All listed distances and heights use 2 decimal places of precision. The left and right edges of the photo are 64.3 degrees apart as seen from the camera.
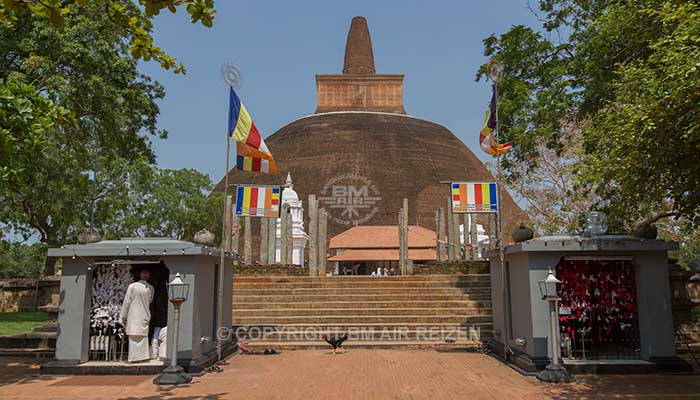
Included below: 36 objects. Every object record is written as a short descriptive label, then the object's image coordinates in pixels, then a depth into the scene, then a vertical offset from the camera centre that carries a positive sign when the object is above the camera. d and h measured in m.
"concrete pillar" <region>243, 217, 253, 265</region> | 20.82 +1.79
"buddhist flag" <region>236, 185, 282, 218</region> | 14.41 +2.28
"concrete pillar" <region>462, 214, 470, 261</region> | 21.22 +2.11
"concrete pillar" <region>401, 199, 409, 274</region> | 19.97 +2.02
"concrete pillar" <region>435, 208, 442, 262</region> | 21.09 +2.15
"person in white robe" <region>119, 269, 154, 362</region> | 9.02 -0.44
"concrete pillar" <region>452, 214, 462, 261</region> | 20.15 +1.98
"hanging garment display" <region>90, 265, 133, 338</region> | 9.53 -0.11
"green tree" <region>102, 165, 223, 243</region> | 29.98 +4.73
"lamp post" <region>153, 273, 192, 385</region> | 8.14 -0.79
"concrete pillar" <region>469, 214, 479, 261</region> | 21.14 +2.18
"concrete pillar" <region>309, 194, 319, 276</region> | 18.75 +1.91
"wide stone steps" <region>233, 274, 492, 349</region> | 12.34 -0.49
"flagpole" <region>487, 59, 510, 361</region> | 9.85 +0.49
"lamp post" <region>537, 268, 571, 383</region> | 8.09 -0.72
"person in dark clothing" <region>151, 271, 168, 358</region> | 10.09 -0.26
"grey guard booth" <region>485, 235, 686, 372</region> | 8.70 +0.08
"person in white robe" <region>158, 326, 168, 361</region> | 9.22 -0.87
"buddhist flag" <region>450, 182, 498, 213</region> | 12.33 +2.04
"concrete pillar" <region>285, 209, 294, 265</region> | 20.90 +1.98
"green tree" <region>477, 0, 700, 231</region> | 6.62 +3.23
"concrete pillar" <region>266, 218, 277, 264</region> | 21.08 +1.91
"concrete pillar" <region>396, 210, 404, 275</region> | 20.11 +2.01
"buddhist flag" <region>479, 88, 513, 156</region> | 11.22 +3.30
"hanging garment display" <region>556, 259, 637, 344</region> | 9.29 -0.09
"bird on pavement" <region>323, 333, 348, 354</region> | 11.00 -0.99
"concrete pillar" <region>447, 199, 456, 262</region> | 20.00 +1.84
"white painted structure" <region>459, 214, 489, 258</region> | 23.00 +2.64
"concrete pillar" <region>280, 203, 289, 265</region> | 20.03 +1.80
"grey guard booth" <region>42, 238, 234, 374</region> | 8.93 -0.02
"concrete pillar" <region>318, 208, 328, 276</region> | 19.92 +1.80
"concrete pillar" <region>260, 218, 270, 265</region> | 20.92 +1.76
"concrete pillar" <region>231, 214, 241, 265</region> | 22.26 +2.44
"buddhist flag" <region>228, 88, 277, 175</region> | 10.59 +2.85
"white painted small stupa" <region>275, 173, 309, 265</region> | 29.02 +3.32
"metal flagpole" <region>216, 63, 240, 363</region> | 9.81 +0.03
